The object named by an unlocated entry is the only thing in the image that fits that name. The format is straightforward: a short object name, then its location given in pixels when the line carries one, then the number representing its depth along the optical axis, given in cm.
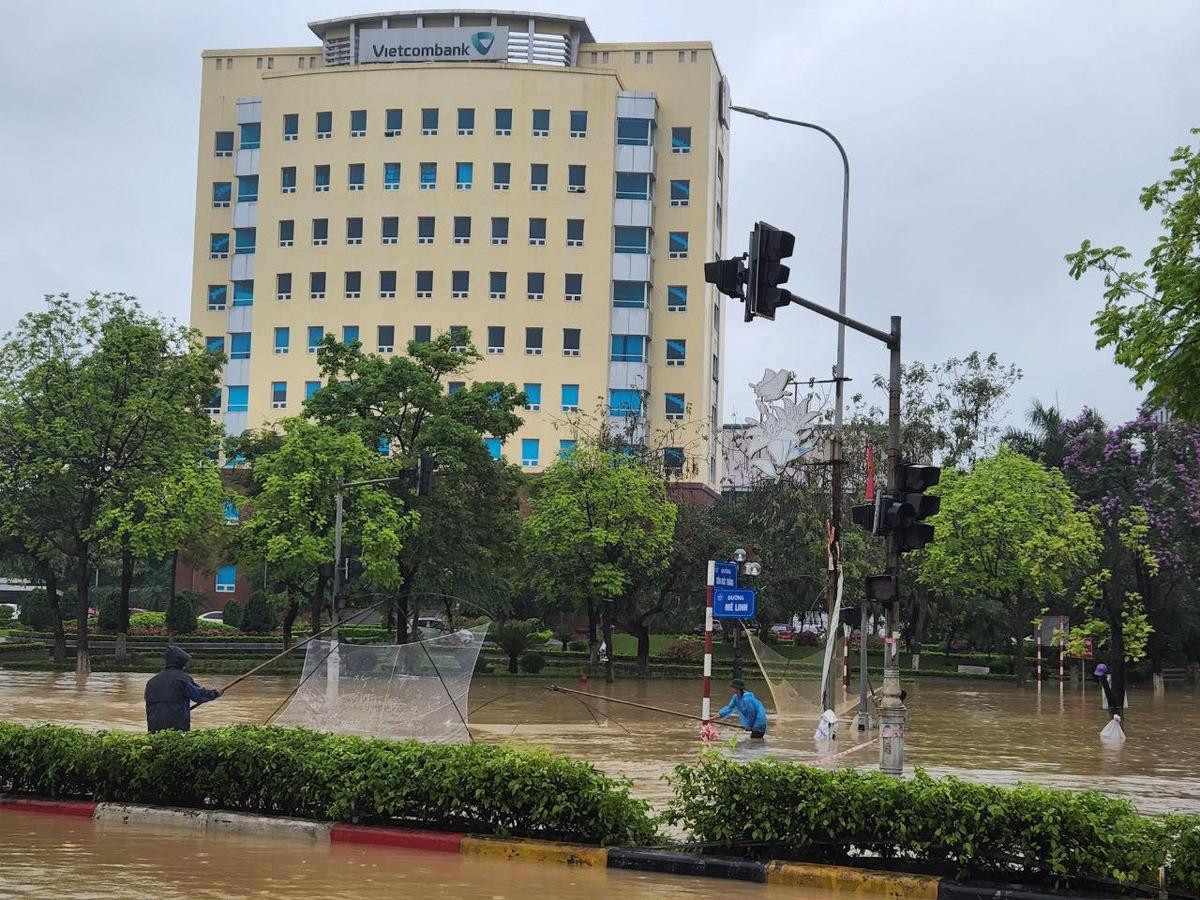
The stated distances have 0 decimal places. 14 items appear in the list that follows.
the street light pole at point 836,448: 2833
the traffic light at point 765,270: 1584
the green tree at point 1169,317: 1738
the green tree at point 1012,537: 5856
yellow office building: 7838
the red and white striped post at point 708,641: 2502
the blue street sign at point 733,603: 2673
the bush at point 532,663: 5538
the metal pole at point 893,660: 1688
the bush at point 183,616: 6538
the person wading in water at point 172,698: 1616
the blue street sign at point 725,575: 2732
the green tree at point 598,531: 5372
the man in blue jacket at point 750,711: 2775
